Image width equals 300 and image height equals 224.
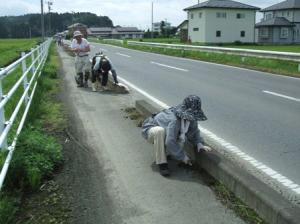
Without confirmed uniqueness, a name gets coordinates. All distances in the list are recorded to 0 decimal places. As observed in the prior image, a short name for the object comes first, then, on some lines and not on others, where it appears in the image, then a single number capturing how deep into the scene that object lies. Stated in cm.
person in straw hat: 965
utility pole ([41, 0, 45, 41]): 2787
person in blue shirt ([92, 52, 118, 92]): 928
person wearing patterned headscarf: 383
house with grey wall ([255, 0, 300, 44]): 4741
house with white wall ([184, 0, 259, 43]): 4414
